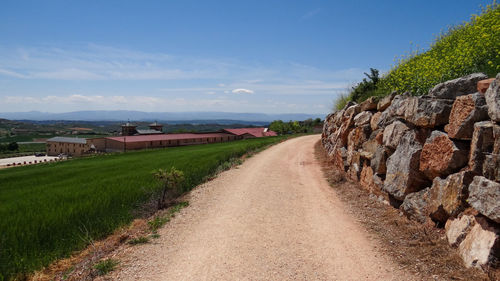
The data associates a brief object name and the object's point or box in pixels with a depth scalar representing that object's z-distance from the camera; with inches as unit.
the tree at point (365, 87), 959.1
